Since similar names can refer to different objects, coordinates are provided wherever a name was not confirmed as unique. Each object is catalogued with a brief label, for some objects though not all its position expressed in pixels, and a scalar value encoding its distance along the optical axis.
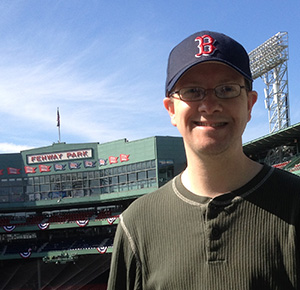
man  1.81
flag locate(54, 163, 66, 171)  36.22
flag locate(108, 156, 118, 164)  34.59
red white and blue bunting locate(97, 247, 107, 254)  31.70
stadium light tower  36.44
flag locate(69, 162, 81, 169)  35.72
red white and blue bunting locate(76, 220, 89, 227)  34.20
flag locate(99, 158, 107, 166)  35.06
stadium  32.81
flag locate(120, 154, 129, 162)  34.30
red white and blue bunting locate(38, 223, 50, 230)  34.56
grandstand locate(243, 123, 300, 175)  25.72
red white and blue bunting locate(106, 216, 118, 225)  33.12
